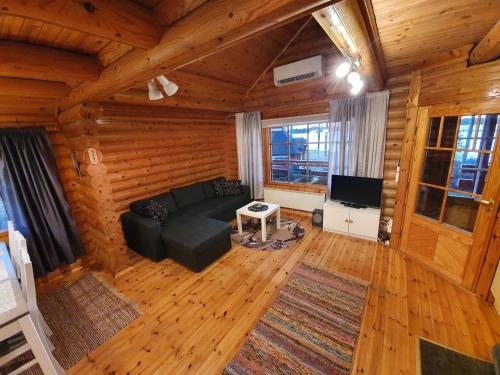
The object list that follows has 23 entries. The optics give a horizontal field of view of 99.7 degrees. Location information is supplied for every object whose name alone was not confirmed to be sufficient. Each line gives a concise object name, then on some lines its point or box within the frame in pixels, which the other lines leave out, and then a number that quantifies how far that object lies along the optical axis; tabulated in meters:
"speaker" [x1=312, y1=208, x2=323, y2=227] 3.61
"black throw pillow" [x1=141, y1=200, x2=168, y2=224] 3.03
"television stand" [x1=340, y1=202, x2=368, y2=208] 3.21
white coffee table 3.21
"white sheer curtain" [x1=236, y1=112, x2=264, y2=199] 4.30
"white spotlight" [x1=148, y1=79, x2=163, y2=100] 2.03
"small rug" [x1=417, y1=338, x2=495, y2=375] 1.49
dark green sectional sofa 2.66
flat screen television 3.07
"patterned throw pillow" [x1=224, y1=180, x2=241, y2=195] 4.32
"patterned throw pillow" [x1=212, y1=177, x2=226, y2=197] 4.28
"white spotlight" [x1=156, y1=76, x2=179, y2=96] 1.88
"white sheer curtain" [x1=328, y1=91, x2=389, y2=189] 3.04
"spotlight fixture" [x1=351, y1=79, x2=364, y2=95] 1.97
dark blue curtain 2.29
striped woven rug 1.58
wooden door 1.98
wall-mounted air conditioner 3.07
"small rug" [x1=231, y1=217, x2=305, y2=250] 3.19
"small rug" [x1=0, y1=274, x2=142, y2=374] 1.77
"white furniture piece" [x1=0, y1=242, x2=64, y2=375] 1.27
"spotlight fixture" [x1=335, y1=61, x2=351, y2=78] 1.76
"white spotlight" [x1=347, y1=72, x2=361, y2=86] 1.86
